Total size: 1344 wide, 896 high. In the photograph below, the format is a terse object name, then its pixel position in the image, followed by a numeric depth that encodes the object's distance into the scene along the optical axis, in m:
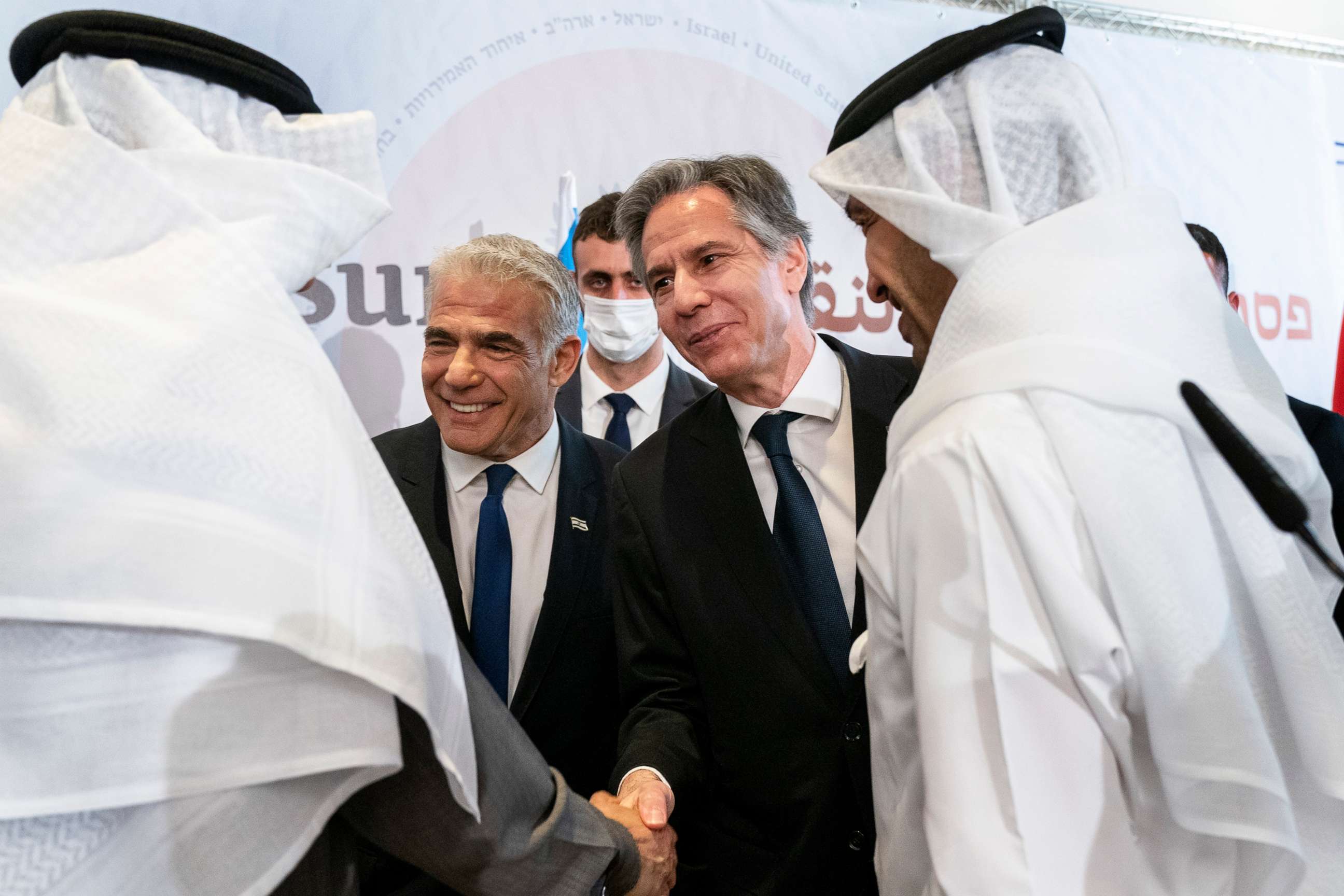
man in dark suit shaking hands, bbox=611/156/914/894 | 2.07
